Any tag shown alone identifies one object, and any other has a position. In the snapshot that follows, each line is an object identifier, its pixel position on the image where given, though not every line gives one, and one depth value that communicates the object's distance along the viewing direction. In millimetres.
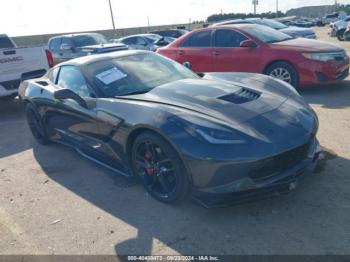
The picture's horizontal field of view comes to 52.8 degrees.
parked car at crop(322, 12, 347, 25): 46481
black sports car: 2912
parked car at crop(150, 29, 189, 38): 18359
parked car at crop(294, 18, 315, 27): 40172
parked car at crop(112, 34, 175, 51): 15688
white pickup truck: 7512
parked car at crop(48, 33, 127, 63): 12914
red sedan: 6754
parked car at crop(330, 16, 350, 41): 18642
